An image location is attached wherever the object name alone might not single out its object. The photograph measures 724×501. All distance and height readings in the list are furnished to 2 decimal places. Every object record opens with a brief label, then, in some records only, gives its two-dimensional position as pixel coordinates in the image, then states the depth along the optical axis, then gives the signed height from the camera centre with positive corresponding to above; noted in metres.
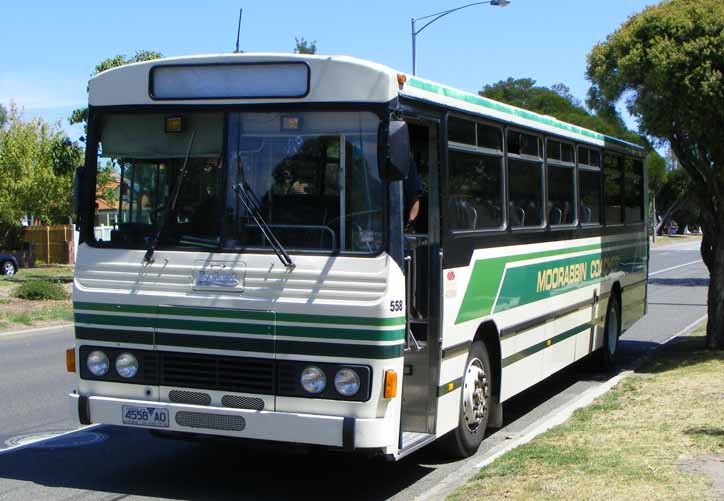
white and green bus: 6.64 -0.18
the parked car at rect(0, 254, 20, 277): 35.66 -1.10
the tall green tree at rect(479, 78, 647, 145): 15.59 +7.31
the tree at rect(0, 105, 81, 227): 40.75 +2.11
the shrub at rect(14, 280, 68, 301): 23.05 -1.36
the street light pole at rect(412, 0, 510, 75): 25.59 +5.53
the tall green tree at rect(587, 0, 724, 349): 12.48 +1.84
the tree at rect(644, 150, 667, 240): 56.67 +3.38
